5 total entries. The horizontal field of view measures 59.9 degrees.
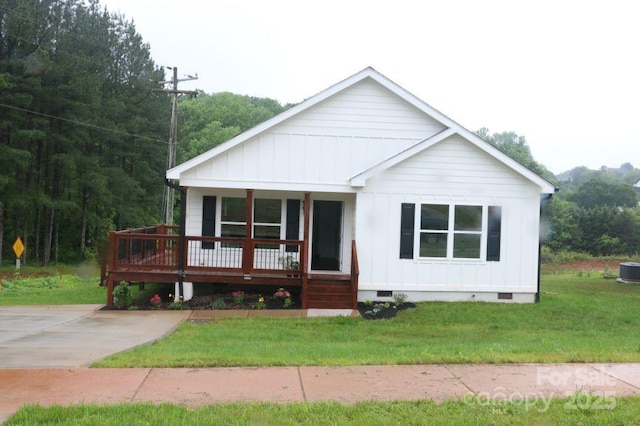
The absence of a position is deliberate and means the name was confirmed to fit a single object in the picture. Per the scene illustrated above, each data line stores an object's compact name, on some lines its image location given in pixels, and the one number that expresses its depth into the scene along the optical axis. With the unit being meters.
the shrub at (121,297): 13.38
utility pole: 28.00
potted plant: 14.17
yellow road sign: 23.62
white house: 14.01
